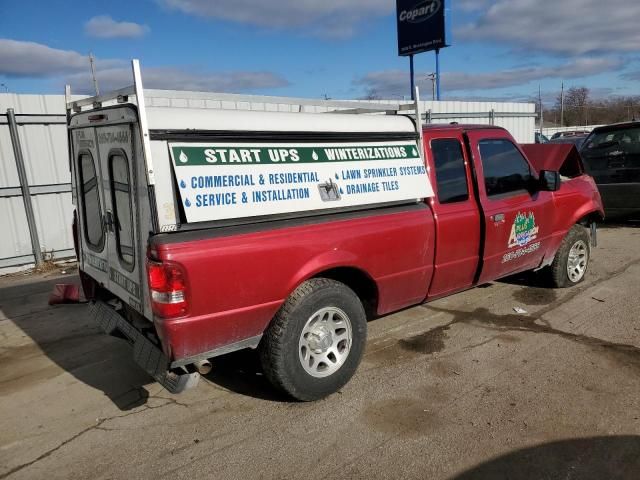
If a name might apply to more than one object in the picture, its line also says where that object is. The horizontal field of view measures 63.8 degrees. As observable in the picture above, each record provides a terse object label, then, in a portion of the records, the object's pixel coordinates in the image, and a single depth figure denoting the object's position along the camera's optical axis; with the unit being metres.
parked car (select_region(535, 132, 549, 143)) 26.07
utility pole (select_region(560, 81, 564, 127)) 71.07
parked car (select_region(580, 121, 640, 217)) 9.29
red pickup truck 2.97
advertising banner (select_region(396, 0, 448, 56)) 17.03
